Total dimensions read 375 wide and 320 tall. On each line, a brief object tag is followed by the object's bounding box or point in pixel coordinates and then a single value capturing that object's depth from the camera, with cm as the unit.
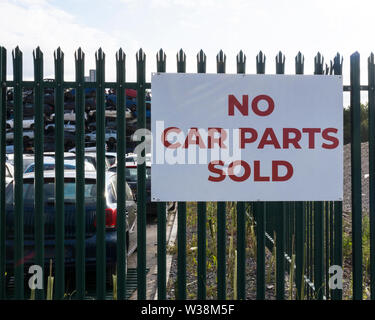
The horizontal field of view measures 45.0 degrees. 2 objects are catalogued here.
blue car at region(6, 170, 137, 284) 514
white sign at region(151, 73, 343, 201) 407
